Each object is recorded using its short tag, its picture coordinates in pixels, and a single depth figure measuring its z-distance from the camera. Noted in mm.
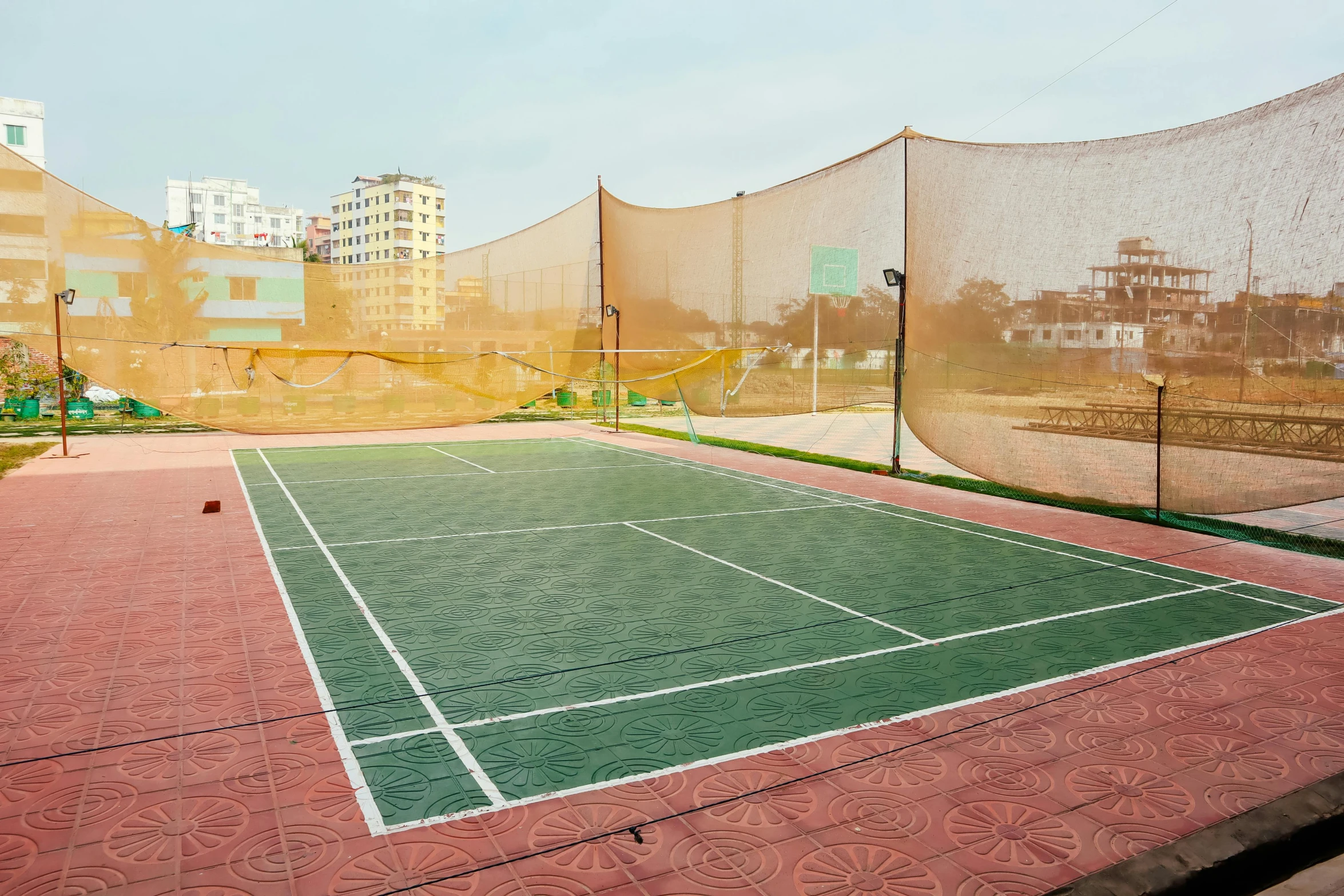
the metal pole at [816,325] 11008
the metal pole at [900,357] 10352
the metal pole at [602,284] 16156
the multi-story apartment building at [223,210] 95562
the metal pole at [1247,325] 6633
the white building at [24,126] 55156
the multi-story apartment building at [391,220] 90062
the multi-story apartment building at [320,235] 101062
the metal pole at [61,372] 11930
